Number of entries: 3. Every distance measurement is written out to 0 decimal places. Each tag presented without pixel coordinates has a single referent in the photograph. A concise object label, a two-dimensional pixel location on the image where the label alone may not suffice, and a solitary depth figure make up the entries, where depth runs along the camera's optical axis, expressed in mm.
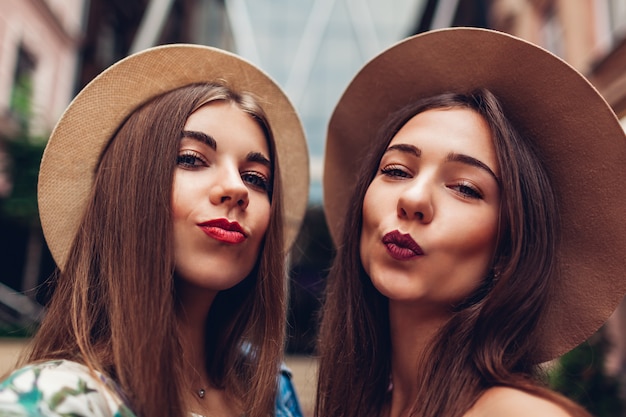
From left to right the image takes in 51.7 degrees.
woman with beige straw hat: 468
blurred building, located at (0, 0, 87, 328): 2877
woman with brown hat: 529
